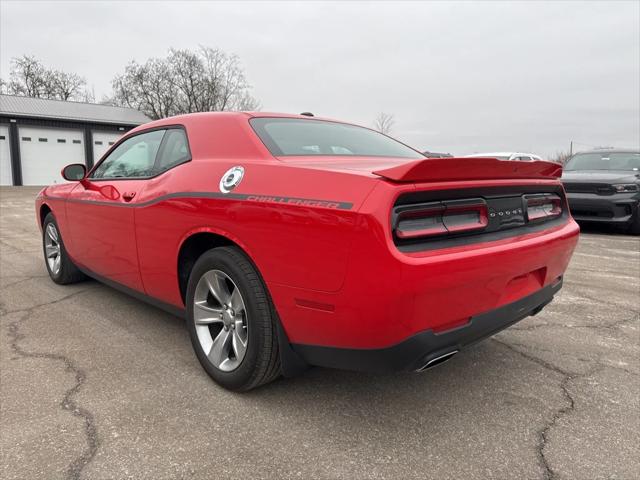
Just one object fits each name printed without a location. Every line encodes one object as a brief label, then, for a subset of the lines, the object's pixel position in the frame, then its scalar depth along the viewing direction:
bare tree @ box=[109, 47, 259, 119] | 44.08
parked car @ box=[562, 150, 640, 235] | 7.77
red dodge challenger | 1.76
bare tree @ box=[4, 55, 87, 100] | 42.07
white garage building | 23.56
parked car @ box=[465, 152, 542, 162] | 13.77
